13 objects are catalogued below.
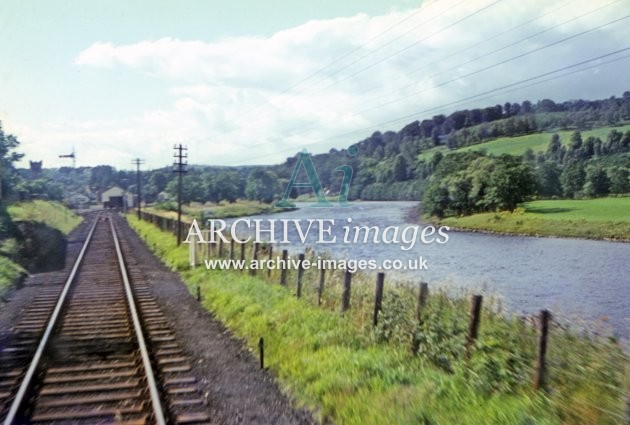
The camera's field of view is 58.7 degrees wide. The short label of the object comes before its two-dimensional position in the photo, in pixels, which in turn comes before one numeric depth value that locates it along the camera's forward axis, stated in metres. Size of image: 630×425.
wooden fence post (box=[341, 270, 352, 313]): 11.51
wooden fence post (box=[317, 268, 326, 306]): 12.58
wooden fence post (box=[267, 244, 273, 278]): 16.58
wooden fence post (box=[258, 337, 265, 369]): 9.30
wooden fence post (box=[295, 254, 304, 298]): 13.52
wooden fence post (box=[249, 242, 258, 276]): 17.25
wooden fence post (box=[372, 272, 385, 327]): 10.33
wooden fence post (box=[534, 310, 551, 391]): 6.93
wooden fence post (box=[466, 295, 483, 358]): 8.03
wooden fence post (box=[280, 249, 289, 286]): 15.04
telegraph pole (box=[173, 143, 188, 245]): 30.70
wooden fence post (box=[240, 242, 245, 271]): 18.55
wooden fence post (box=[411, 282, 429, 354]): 9.40
